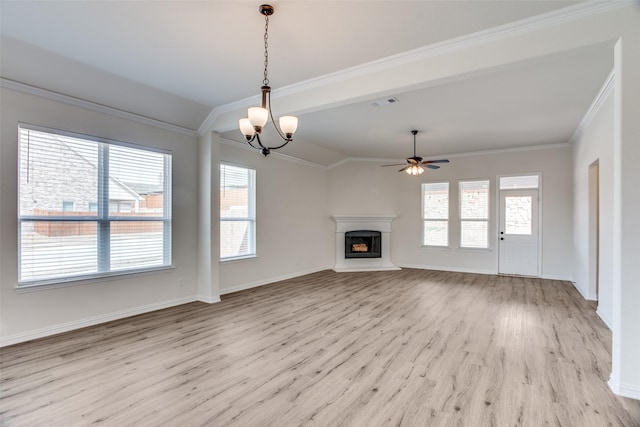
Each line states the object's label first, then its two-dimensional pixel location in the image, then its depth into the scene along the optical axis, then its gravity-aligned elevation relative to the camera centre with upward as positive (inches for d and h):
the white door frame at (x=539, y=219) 281.0 -3.8
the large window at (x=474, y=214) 306.8 +0.1
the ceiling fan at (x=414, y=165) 235.1 +36.3
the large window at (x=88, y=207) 140.5 +2.5
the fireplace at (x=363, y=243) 329.1 -30.0
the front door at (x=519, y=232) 284.8 -16.0
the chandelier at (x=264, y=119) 102.3 +33.1
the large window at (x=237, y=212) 230.1 +0.6
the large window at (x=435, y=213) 325.7 +0.9
